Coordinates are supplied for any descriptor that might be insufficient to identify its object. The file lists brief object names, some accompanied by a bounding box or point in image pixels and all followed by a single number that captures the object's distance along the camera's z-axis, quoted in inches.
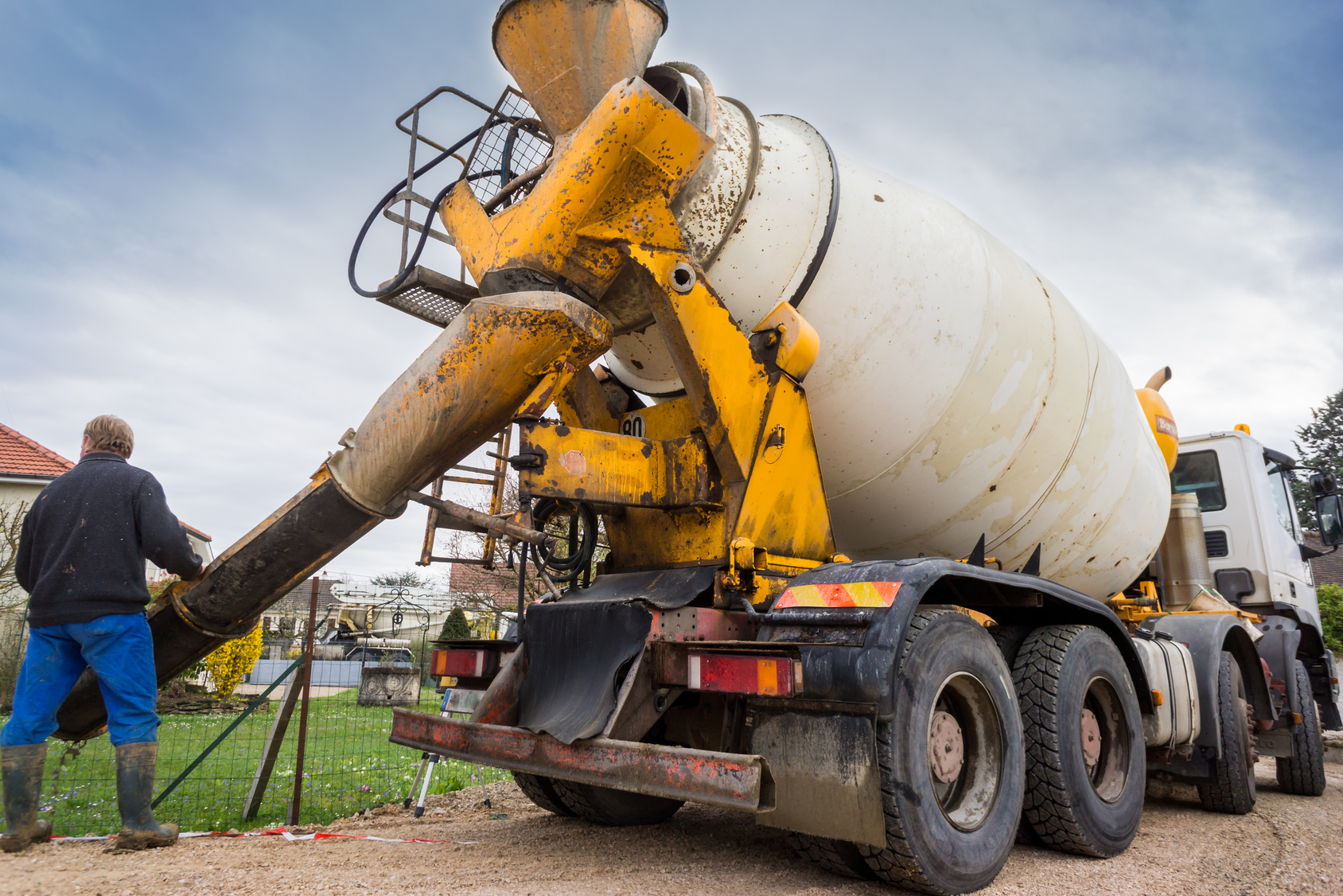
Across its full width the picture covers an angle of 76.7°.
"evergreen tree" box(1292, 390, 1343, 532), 1675.7
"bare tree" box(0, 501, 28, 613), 453.7
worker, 131.3
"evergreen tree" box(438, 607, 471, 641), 779.4
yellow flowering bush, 466.3
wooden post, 186.5
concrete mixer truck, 118.3
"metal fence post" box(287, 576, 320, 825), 178.2
